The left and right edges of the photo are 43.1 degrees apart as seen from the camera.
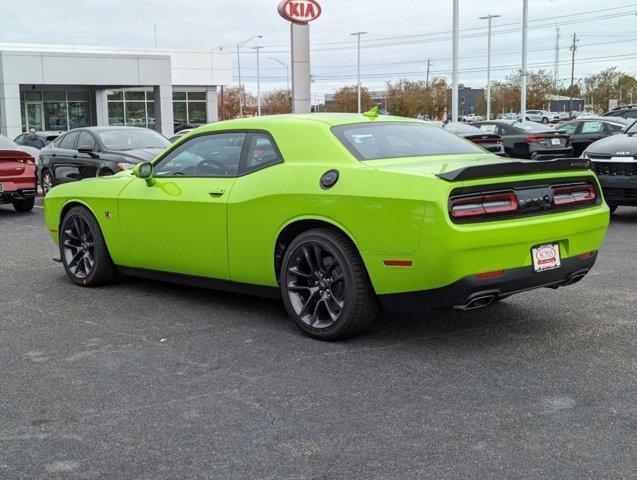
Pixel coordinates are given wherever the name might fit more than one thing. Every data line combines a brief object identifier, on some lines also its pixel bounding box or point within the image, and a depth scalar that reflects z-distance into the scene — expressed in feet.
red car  44.55
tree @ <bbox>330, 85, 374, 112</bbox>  311.88
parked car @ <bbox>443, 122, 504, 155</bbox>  61.05
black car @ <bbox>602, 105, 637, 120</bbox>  82.02
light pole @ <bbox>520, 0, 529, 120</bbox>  136.89
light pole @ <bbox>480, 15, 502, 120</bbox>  209.15
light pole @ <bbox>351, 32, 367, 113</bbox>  255.50
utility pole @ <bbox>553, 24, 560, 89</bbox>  351.30
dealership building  119.24
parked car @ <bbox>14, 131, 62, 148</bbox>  79.97
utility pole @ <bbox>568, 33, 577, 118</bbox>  293.84
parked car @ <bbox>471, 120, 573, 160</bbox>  60.49
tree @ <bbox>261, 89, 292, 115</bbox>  325.62
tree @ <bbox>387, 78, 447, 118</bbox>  295.89
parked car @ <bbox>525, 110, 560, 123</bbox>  246.27
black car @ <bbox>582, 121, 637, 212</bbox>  36.60
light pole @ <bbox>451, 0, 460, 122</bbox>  113.09
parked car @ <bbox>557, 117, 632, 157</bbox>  68.59
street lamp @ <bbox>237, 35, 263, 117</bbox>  301.63
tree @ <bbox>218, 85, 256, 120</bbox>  317.01
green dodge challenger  15.90
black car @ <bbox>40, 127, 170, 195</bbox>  46.37
